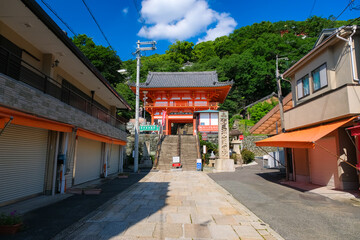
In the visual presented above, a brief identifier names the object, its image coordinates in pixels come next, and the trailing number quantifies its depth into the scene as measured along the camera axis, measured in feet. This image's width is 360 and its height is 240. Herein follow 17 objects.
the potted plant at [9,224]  13.64
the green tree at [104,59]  106.11
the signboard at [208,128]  81.71
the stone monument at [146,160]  65.16
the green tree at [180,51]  179.52
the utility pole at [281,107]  41.43
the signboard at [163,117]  91.57
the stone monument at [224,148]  54.95
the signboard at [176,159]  57.77
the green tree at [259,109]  106.93
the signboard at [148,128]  63.10
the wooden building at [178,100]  91.76
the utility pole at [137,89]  54.80
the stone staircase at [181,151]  60.90
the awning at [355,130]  22.31
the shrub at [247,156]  76.13
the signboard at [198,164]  57.47
